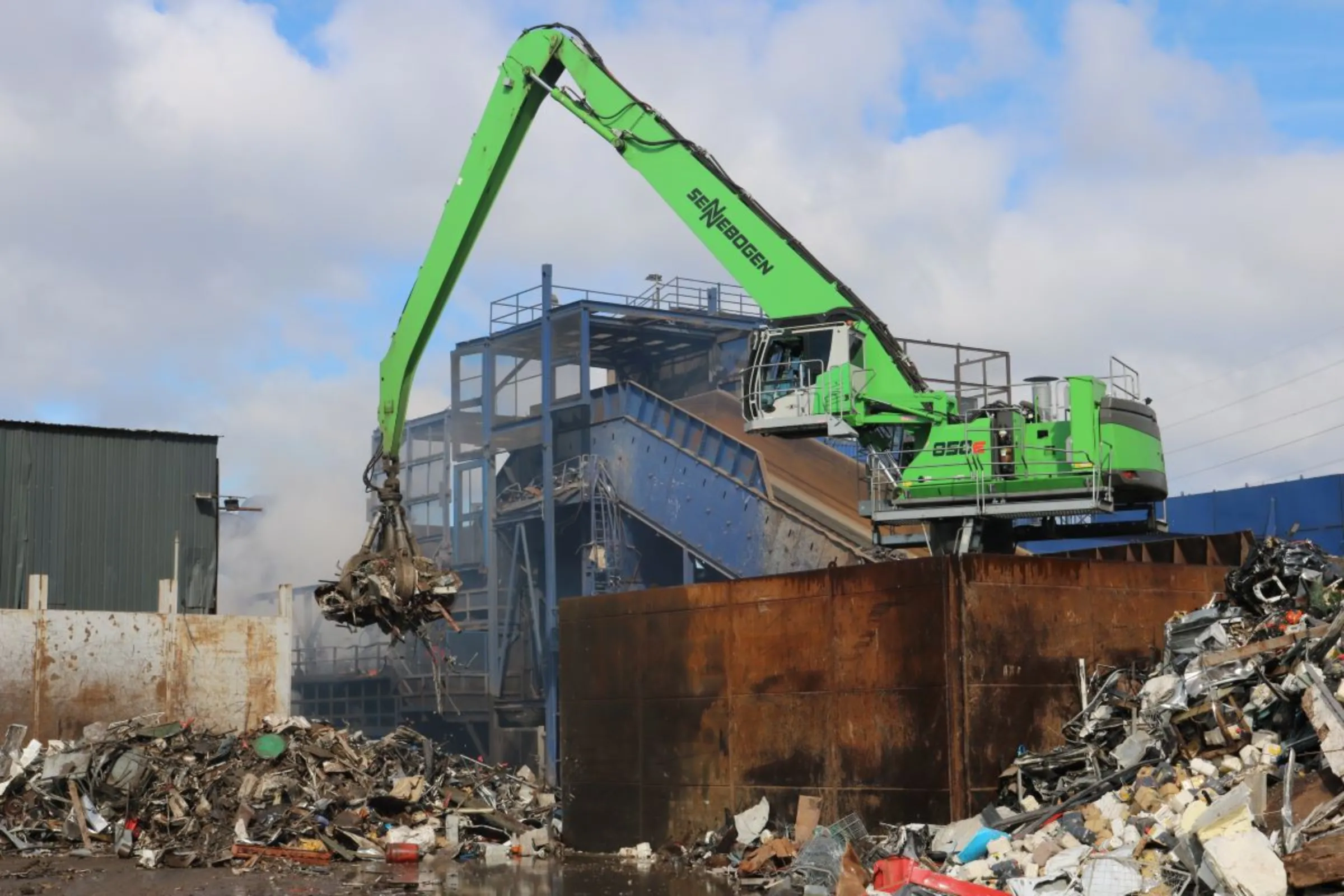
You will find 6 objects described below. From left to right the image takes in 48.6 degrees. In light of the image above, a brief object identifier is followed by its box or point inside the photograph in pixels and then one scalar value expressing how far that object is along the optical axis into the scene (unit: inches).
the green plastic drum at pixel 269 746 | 872.3
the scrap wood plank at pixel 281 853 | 756.0
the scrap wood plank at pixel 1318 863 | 431.5
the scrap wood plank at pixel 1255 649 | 544.4
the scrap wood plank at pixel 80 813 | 788.6
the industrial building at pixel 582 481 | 1270.9
